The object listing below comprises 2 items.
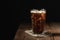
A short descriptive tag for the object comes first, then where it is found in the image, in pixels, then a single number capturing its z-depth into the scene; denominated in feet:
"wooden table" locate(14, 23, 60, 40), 3.50
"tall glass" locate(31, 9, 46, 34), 3.88
